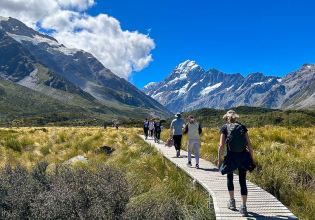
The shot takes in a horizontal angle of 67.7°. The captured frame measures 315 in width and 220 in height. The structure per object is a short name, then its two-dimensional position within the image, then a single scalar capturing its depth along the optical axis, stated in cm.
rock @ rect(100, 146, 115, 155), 1489
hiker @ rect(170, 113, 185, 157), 1134
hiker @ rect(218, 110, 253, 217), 531
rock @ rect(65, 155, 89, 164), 1096
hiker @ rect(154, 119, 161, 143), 1897
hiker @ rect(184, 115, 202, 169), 937
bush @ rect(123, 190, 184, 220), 509
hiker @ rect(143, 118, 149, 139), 2275
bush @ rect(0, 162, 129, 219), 496
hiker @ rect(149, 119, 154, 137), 2322
